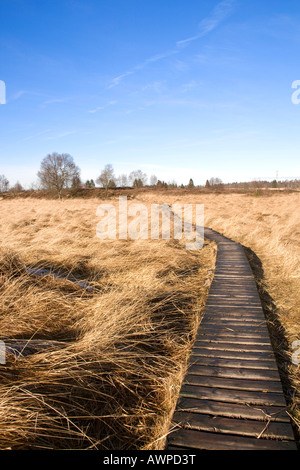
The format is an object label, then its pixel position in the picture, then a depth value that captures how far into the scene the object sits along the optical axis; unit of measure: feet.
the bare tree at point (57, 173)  137.69
